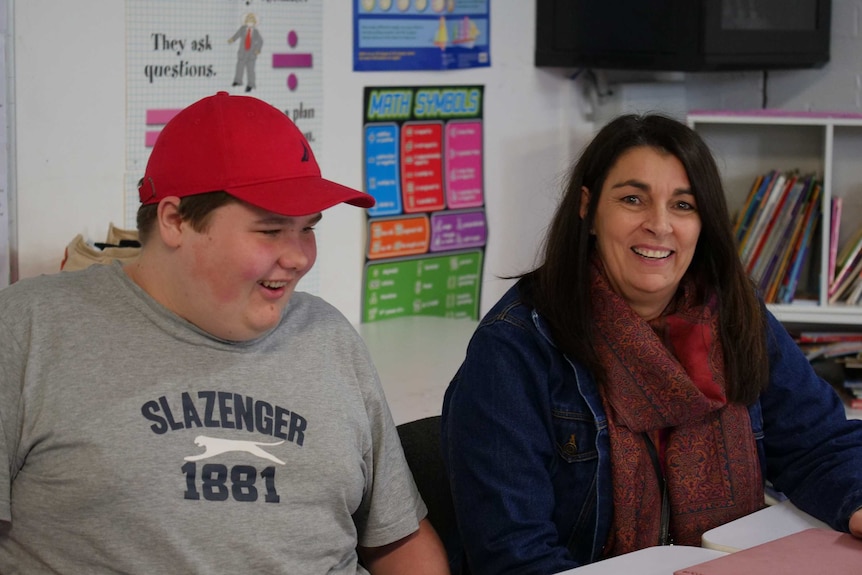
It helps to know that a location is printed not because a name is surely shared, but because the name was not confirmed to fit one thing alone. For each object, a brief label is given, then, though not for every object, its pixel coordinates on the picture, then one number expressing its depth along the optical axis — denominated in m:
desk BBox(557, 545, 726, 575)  2.41
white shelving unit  3.69
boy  2.30
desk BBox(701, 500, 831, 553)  2.51
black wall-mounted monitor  3.75
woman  2.60
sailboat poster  3.53
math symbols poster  3.59
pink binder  2.36
